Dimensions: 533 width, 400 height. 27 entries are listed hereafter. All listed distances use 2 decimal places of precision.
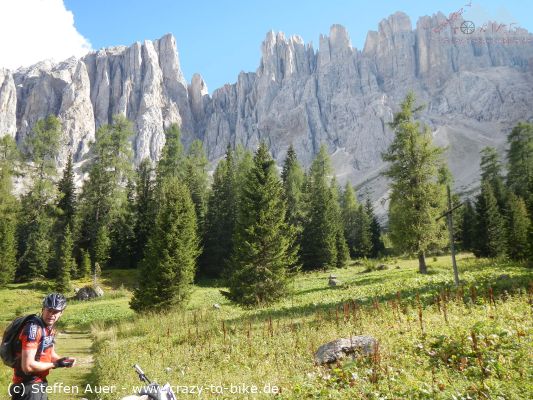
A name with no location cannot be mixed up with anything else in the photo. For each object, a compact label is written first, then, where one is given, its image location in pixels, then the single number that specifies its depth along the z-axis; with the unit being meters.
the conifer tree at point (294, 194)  52.31
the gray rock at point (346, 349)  8.09
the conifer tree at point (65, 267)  38.88
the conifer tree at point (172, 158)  57.38
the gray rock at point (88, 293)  35.97
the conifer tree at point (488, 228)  39.47
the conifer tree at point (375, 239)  64.31
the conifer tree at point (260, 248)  20.19
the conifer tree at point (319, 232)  48.09
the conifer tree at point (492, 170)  53.62
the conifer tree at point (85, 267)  44.09
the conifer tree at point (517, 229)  32.08
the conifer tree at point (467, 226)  52.45
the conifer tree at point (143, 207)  51.91
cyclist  4.98
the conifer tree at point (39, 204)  44.41
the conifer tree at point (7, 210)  40.28
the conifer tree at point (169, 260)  22.06
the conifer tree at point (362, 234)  61.16
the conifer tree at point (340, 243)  49.97
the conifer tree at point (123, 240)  50.78
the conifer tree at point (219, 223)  50.22
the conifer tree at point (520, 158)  49.69
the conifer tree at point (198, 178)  54.34
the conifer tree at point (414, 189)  28.06
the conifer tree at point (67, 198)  49.03
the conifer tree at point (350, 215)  65.18
